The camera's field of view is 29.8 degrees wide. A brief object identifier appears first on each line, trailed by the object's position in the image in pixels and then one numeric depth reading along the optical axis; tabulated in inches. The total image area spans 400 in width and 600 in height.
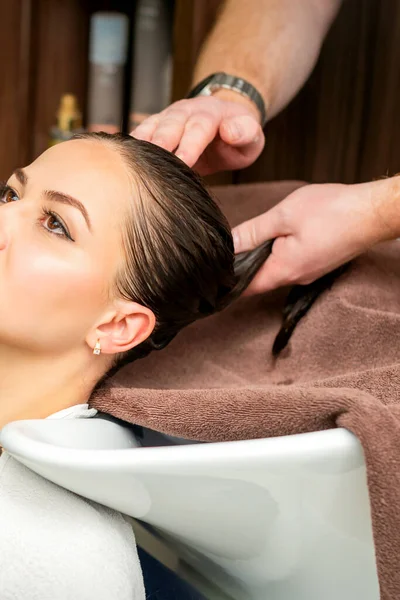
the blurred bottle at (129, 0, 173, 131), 70.7
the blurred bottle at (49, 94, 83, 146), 74.3
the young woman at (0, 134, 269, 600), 32.5
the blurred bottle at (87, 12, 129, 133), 71.2
